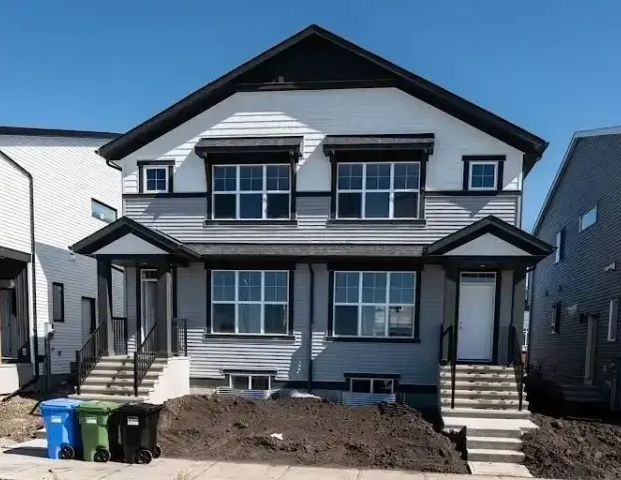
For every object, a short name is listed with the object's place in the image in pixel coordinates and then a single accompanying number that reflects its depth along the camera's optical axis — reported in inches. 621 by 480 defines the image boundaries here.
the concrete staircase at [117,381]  362.6
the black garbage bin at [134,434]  279.3
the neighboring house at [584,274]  450.9
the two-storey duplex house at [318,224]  405.4
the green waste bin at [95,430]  281.7
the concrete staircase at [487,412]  290.7
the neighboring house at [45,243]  478.0
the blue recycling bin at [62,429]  286.5
